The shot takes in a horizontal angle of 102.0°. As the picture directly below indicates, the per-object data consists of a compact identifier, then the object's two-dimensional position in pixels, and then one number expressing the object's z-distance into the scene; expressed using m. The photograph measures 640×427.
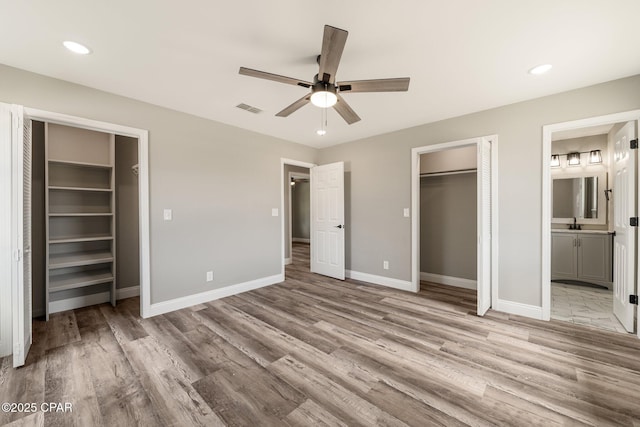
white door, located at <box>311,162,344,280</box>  4.70
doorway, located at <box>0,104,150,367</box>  2.06
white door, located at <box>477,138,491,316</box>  3.03
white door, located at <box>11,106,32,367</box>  2.06
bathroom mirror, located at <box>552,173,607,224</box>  4.32
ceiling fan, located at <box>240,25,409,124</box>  1.72
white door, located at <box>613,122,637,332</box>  2.58
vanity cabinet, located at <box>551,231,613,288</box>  4.05
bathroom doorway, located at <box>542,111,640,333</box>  2.63
